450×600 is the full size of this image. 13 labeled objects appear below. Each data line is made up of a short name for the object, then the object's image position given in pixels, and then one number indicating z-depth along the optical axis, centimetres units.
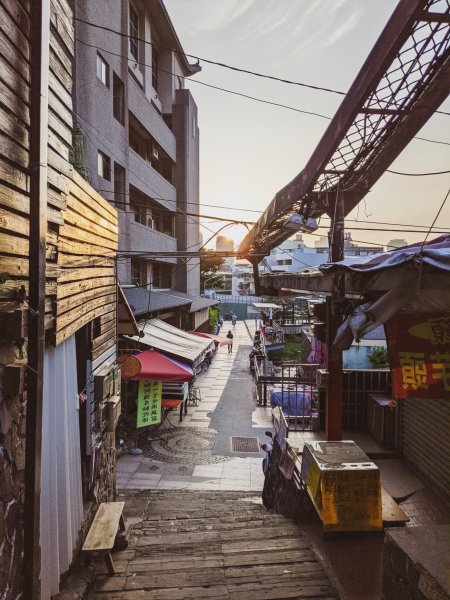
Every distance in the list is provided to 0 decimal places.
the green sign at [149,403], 1377
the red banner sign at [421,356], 504
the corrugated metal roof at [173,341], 1541
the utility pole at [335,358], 792
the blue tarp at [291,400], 1586
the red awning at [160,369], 1348
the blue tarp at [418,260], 396
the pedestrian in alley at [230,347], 3593
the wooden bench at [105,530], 593
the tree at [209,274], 4866
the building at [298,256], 7852
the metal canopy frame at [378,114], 548
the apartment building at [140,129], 1488
